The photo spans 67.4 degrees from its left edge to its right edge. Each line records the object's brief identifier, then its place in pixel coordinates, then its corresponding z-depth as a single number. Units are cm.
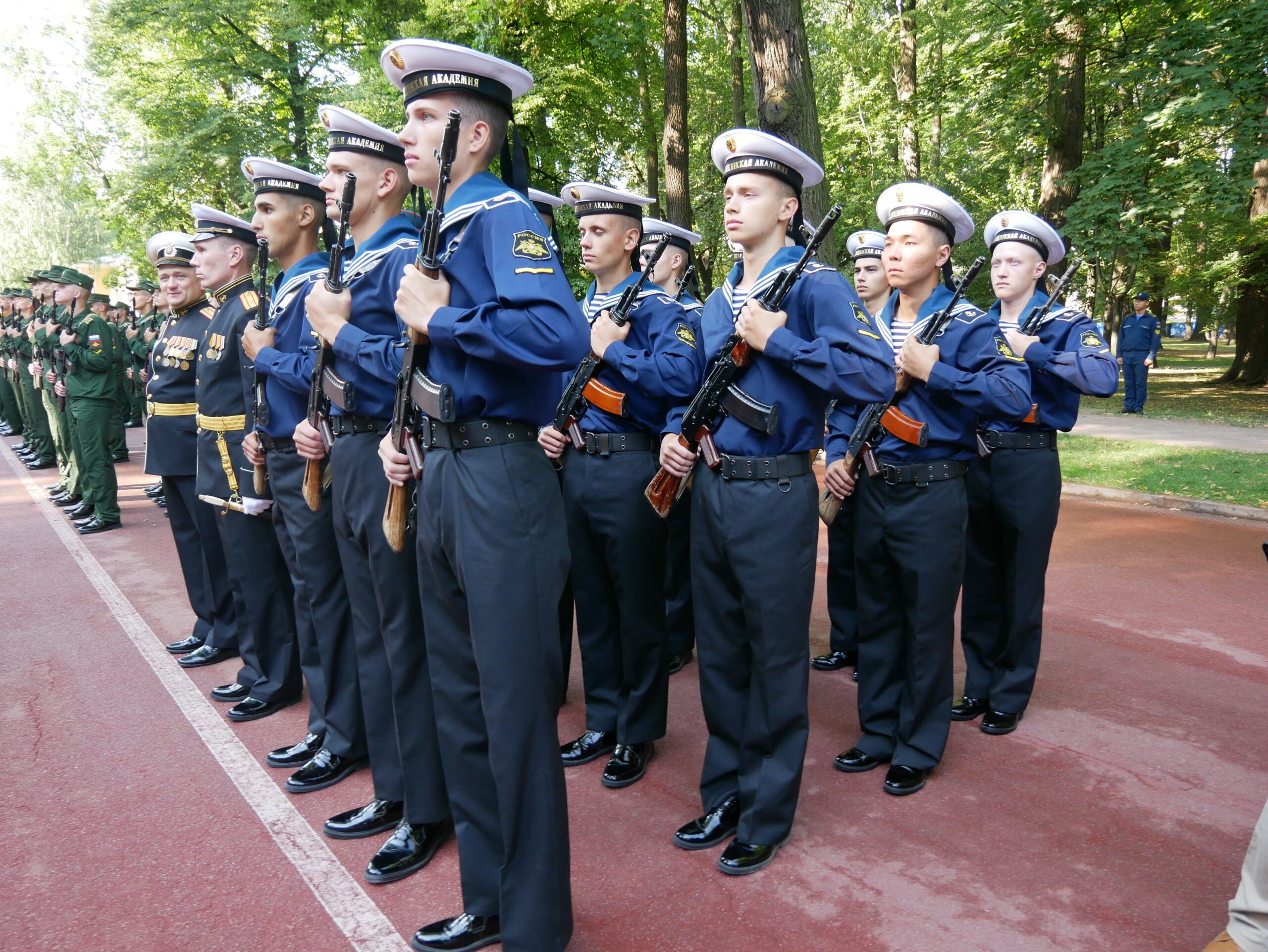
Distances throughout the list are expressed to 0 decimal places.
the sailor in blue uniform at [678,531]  524
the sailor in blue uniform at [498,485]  261
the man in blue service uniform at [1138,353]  1733
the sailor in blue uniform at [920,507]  389
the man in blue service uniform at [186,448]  559
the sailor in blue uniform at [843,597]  548
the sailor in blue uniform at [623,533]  409
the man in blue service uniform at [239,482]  474
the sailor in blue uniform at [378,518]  318
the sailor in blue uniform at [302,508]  393
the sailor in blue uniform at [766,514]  326
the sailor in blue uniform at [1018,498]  452
